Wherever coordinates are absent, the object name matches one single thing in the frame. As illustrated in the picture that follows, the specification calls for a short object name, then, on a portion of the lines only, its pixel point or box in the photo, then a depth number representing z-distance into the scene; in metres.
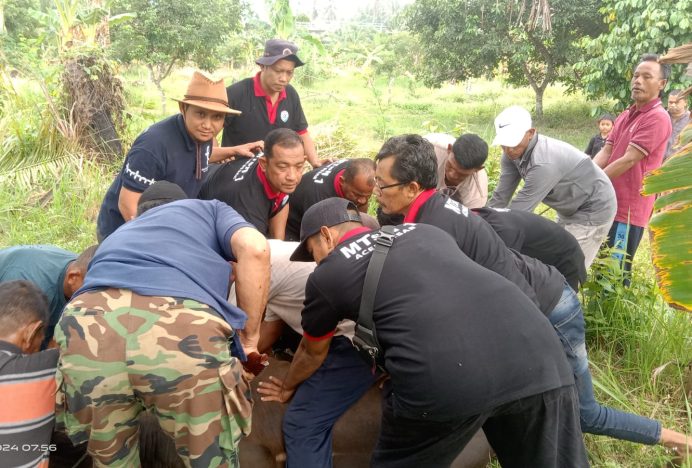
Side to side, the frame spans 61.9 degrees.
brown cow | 2.39
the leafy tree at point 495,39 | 14.89
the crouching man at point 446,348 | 1.91
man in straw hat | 3.30
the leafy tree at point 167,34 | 15.28
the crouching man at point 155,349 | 1.82
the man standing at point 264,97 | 4.19
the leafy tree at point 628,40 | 9.04
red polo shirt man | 4.36
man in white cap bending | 3.85
